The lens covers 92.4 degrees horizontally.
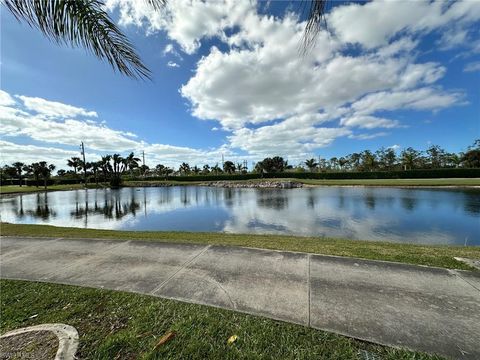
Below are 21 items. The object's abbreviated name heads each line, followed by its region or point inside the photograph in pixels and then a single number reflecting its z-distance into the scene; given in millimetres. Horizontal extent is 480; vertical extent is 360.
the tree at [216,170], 82988
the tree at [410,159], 56906
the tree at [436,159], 56969
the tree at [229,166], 79250
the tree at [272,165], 72688
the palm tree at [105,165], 59719
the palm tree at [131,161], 64662
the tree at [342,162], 70638
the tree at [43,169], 46781
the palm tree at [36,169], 46562
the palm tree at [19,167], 56469
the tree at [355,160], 67612
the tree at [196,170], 85681
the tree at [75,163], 59266
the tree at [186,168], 85625
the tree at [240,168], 84112
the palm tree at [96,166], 59156
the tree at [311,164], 74062
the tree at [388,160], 61156
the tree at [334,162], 73688
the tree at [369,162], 61222
